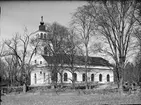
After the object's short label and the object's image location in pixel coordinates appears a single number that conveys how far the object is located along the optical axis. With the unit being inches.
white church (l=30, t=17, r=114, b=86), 1344.7
